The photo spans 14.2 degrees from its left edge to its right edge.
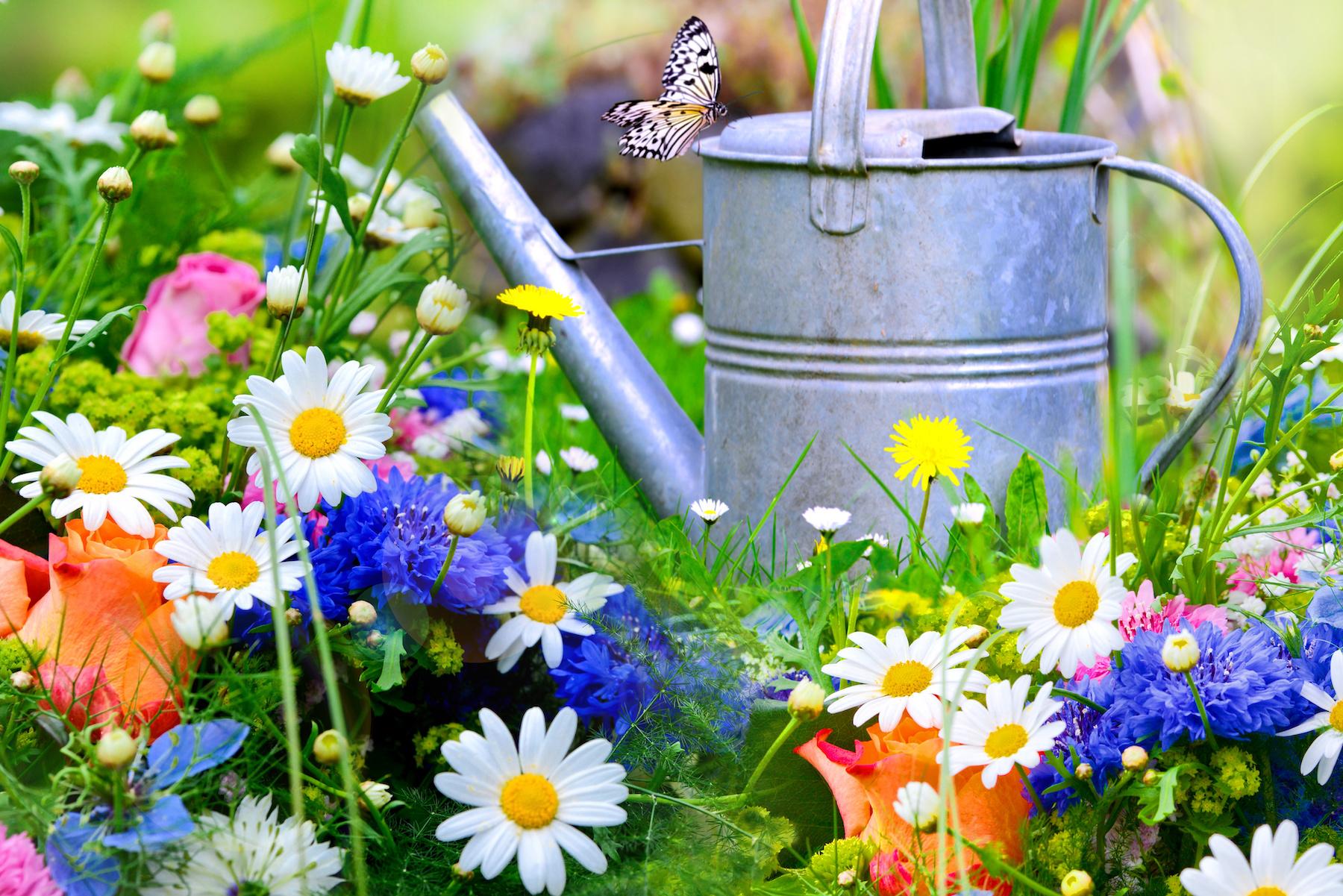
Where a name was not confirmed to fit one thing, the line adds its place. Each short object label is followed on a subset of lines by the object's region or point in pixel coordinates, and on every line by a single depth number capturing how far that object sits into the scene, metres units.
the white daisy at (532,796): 1.51
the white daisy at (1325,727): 1.51
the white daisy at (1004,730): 1.52
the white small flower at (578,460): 1.80
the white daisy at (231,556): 1.53
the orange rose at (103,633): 1.53
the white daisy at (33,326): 1.61
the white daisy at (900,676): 1.55
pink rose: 1.81
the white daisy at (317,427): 1.55
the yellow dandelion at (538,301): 1.63
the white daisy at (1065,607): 1.55
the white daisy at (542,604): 1.56
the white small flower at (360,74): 1.63
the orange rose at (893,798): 1.55
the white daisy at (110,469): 1.55
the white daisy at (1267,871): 1.48
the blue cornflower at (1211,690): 1.52
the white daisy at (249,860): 1.50
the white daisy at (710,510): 1.72
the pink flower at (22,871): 1.49
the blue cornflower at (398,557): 1.55
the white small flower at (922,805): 1.51
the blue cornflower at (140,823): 1.48
